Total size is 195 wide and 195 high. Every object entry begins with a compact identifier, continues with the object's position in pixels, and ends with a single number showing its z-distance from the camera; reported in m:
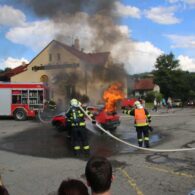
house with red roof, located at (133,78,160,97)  90.38
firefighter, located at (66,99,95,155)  11.67
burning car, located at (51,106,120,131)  17.12
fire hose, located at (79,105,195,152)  11.19
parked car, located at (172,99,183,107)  59.62
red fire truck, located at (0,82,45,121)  26.67
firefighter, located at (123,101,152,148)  12.34
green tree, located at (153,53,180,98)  86.94
